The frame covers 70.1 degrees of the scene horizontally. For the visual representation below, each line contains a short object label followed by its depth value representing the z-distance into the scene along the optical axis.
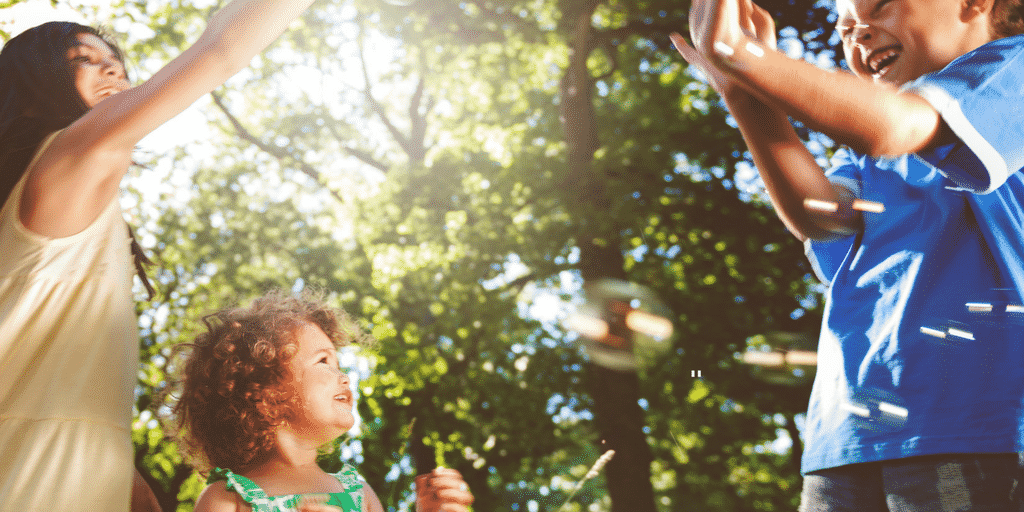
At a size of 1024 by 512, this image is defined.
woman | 1.48
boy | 1.00
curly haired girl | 1.85
